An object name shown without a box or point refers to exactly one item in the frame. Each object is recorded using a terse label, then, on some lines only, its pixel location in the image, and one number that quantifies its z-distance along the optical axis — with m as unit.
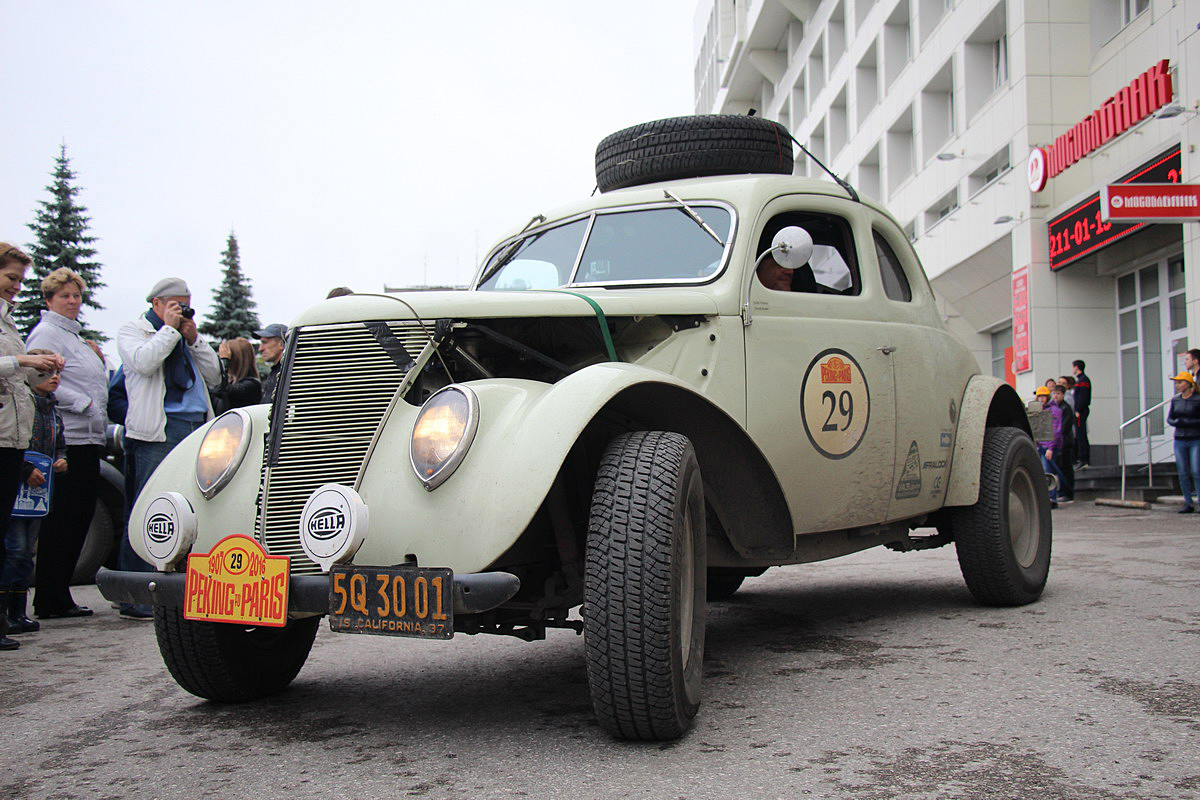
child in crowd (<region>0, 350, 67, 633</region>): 5.86
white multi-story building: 15.73
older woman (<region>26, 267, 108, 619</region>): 6.32
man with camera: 6.36
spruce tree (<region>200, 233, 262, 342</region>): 41.53
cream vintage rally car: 3.09
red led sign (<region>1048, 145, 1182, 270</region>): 15.02
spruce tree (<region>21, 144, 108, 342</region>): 32.97
